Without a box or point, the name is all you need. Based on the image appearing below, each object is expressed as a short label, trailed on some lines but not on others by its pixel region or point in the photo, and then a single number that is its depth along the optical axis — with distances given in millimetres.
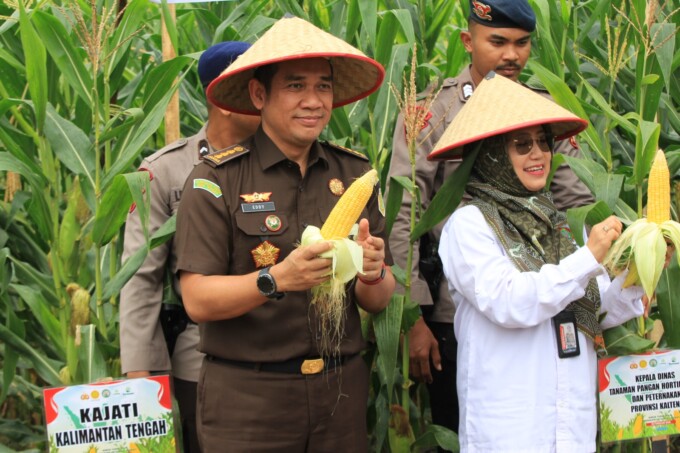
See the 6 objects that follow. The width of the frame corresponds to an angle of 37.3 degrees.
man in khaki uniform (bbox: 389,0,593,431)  3564
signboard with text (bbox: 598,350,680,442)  3201
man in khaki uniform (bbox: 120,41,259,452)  3326
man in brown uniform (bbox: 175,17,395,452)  2773
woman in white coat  2779
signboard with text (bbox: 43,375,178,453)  3031
